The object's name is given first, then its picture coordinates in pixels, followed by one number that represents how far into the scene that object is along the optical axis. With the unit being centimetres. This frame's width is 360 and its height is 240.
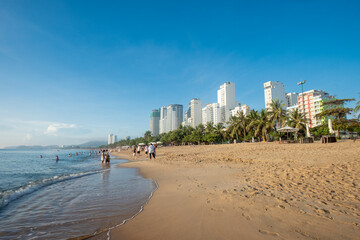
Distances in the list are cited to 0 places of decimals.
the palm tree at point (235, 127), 4735
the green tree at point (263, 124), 3616
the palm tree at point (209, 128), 6725
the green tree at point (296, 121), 3641
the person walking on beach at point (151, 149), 1888
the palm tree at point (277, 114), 3442
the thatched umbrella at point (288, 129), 2513
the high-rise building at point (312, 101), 9828
